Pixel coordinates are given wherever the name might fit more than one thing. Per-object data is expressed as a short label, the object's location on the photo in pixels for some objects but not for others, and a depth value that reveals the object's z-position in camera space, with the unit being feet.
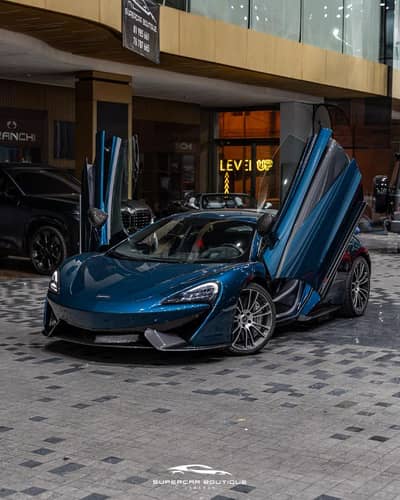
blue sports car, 24.86
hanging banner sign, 46.14
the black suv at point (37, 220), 47.98
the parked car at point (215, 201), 69.92
